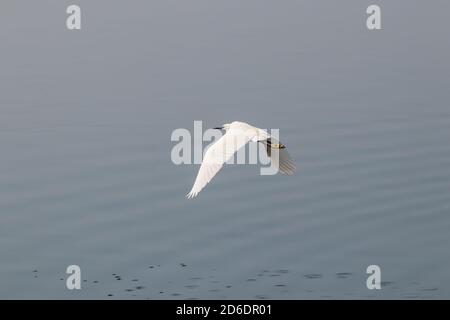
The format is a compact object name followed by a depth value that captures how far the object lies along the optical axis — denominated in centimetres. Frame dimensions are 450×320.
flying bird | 1341
